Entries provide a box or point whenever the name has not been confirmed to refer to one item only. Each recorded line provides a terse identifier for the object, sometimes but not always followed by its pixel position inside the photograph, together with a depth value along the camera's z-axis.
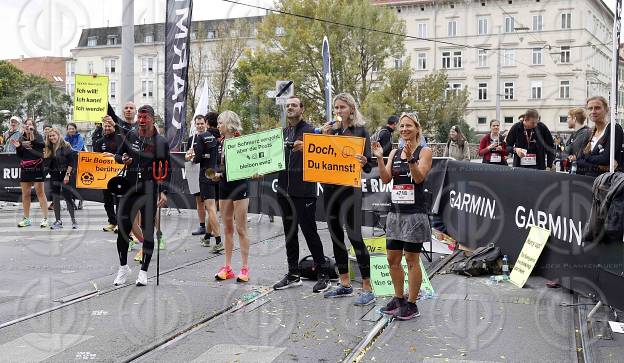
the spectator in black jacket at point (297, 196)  7.27
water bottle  8.28
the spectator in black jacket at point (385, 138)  9.63
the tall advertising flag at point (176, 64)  12.12
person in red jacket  12.45
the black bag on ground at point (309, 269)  7.92
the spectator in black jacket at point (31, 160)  12.61
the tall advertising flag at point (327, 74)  16.35
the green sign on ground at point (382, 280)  7.17
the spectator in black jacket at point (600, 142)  7.52
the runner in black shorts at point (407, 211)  6.11
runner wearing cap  7.84
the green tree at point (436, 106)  49.83
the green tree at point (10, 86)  72.00
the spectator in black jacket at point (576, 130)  9.13
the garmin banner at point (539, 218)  6.58
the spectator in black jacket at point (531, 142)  10.29
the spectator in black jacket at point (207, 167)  9.20
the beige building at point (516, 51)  64.44
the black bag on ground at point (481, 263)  8.34
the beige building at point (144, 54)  56.33
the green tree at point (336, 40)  42.84
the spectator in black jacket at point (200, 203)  11.04
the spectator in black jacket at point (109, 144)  10.62
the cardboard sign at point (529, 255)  7.70
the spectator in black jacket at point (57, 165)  12.66
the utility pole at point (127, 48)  14.22
